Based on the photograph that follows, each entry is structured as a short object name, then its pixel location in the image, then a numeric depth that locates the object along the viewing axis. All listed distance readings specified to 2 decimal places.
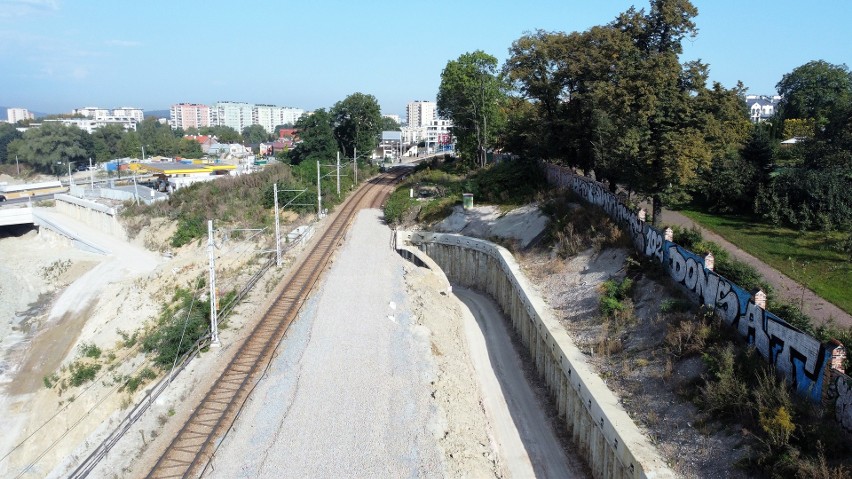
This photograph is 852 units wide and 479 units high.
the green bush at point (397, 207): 47.41
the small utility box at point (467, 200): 44.66
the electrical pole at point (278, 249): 33.86
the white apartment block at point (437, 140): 147.91
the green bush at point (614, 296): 23.86
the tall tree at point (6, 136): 164.44
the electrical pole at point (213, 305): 22.45
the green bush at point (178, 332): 23.70
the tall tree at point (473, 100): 59.06
